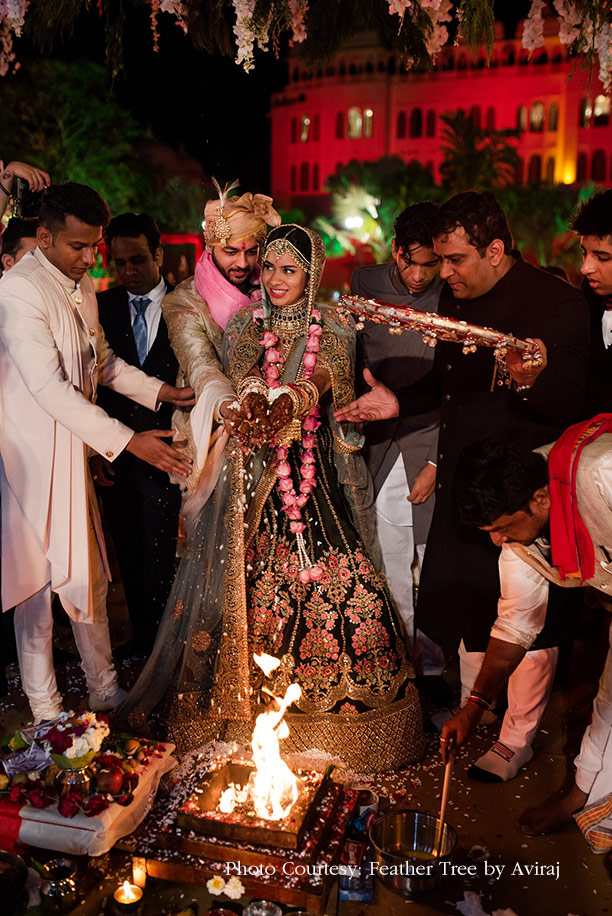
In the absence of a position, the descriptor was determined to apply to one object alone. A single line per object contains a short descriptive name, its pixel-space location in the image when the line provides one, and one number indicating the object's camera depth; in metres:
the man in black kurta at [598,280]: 3.56
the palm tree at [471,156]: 28.88
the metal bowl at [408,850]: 2.76
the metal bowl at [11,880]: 2.60
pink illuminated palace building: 43.41
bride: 3.50
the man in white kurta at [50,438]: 3.58
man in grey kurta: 4.23
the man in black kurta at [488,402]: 3.33
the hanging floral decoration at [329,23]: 3.78
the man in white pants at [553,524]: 2.68
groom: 3.74
